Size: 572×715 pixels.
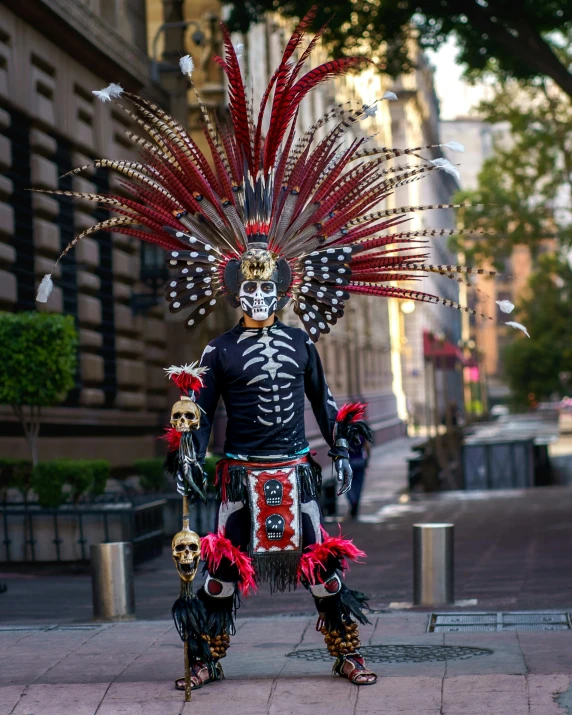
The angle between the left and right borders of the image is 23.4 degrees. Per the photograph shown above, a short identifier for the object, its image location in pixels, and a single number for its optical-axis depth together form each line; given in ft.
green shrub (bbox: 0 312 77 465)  42.98
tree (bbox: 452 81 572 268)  121.90
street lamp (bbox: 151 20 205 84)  69.21
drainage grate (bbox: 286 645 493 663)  23.79
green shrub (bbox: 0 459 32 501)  44.78
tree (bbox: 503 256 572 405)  158.40
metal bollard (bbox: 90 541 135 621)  31.63
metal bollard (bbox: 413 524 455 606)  32.91
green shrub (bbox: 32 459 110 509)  43.14
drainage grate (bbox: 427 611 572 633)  28.66
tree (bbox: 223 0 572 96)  59.47
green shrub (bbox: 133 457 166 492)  53.01
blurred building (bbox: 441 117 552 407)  402.72
